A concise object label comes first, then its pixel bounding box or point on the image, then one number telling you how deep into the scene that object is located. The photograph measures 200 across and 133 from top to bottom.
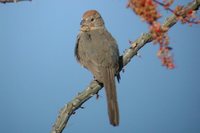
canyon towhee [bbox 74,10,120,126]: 8.20
